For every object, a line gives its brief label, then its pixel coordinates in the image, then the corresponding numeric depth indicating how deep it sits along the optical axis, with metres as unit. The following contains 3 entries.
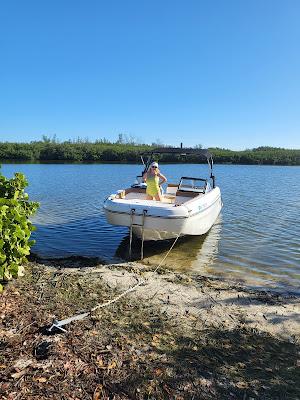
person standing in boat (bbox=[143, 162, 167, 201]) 10.54
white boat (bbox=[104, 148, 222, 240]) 8.73
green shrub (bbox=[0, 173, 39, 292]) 5.85
